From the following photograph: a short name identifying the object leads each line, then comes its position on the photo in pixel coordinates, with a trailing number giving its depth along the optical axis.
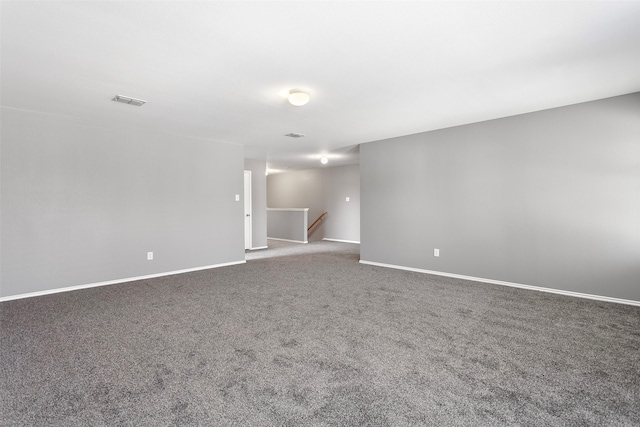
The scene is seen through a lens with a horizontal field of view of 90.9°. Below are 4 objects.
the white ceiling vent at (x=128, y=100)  3.45
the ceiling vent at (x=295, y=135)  5.23
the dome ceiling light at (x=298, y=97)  3.29
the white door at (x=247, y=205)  7.77
